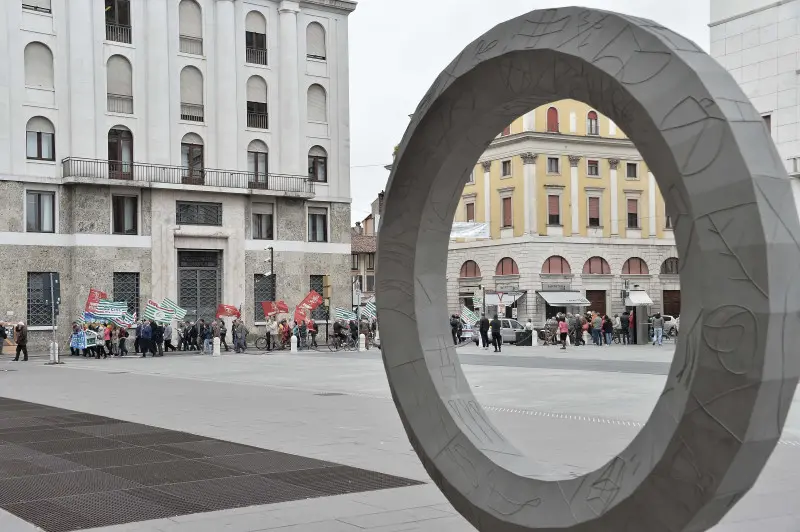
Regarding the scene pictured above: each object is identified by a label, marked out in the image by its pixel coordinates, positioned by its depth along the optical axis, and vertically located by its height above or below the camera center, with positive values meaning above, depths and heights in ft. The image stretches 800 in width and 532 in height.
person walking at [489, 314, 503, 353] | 127.03 -5.83
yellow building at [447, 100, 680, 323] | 207.10 +14.99
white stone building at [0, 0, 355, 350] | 142.31 +22.48
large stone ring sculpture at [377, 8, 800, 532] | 14.67 +0.17
